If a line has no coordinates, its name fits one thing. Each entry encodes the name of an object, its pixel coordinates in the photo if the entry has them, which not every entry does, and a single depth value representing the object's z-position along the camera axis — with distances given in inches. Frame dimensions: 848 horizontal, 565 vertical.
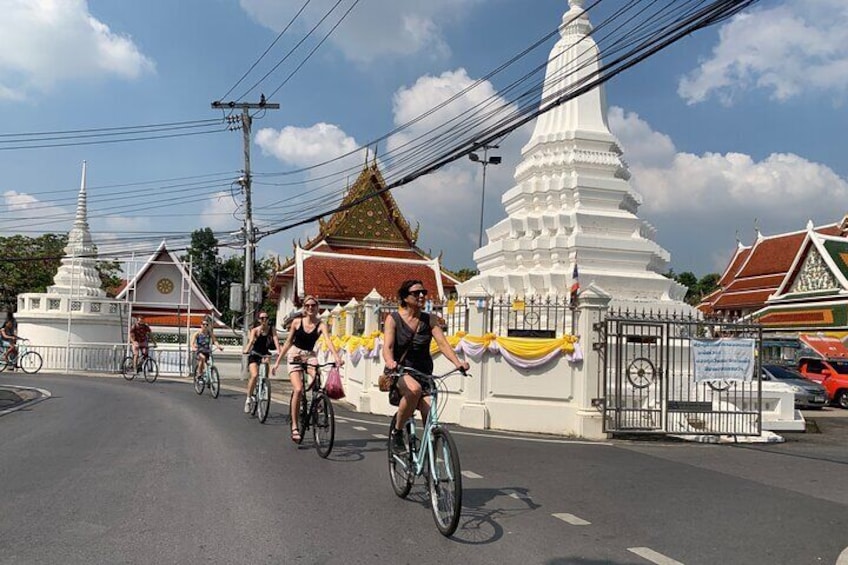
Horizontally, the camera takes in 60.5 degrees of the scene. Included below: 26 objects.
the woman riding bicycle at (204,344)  624.1
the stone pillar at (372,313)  609.0
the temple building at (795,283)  1338.6
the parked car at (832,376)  913.5
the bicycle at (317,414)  314.3
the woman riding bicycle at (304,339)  341.7
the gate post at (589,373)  440.8
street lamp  1449.3
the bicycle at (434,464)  196.2
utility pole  955.3
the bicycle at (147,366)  826.2
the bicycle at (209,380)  601.3
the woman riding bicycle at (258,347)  440.5
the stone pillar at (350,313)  686.8
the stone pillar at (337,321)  768.9
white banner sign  463.2
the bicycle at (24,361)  912.8
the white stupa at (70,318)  1111.6
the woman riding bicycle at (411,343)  231.3
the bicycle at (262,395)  432.5
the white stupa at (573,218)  645.3
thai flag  575.4
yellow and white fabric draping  452.1
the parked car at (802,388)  817.5
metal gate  445.4
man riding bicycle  795.4
